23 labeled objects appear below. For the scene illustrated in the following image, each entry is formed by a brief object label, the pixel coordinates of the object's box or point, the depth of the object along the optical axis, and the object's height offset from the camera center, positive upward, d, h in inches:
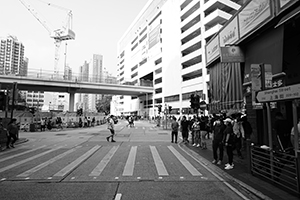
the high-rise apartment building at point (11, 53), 3617.1 +1110.1
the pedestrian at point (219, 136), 275.1 -33.7
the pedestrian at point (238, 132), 333.1 -36.9
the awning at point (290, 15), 204.5 +103.8
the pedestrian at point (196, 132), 450.8 -48.1
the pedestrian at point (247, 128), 354.3 -29.0
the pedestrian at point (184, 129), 495.8 -44.0
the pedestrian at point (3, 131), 458.3 -45.8
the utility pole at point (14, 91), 532.2 +57.5
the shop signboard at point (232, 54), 327.6 +98.3
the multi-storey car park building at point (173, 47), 1514.5 +674.0
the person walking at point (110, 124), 525.7 -32.5
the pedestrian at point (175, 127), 518.5 -39.9
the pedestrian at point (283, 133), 234.1 -25.0
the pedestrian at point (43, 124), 907.8 -59.0
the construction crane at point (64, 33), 3137.3 +1266.5
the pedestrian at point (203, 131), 407.8 -39.7
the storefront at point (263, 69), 194.2 +70.2
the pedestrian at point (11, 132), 431.8 -44.7
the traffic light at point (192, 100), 521.0 +31.9
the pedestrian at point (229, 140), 256.3 -36.9
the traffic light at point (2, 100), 469.2 +28.4
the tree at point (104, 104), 4632.6 +189.3
